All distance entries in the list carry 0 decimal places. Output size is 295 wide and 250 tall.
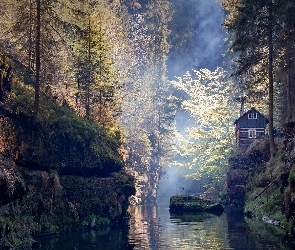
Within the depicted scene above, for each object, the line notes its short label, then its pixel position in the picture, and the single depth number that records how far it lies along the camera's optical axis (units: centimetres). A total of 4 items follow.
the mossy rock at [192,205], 4878
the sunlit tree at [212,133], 7225
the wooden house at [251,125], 6712
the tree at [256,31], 4002
